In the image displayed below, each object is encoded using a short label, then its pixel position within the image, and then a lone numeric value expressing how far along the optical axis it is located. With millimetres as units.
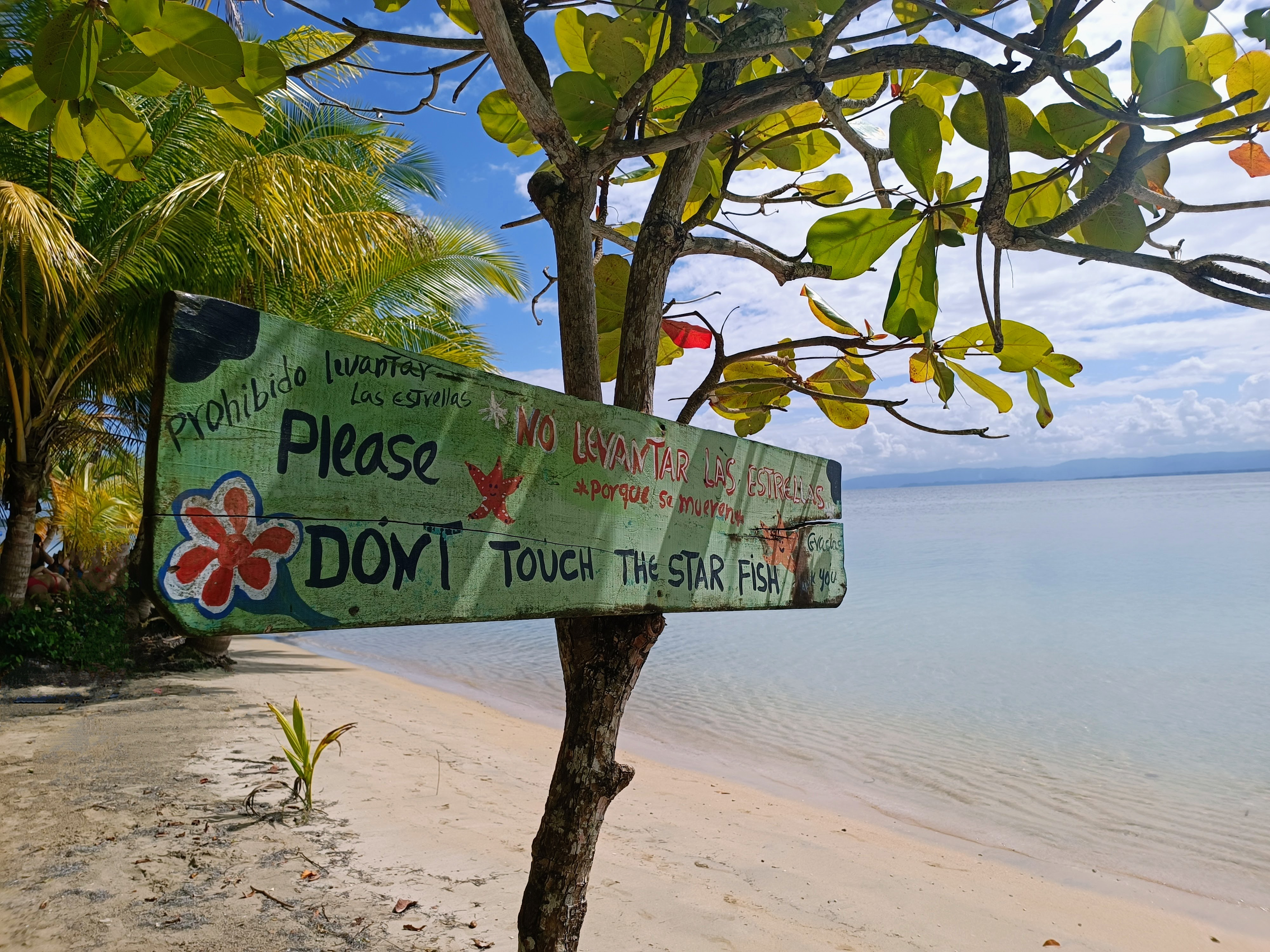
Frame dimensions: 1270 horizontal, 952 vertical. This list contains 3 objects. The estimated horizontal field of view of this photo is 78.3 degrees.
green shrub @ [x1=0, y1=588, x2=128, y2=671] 6496
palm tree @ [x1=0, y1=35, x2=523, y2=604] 5465
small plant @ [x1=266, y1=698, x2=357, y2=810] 3383
